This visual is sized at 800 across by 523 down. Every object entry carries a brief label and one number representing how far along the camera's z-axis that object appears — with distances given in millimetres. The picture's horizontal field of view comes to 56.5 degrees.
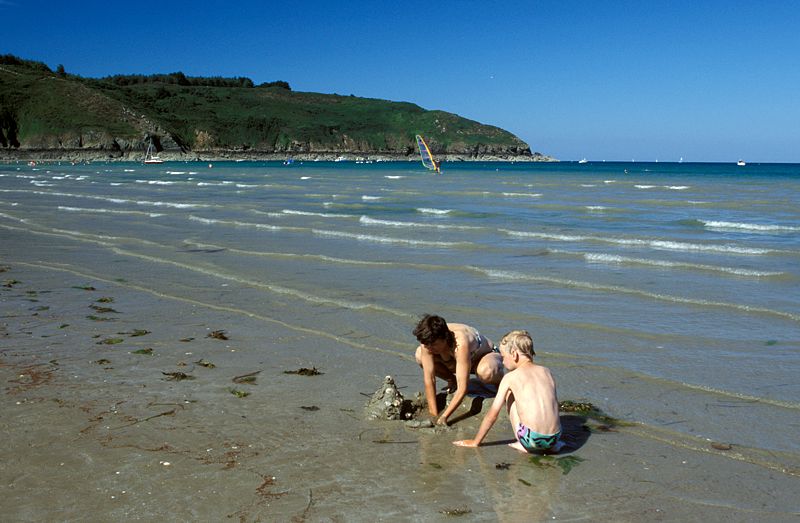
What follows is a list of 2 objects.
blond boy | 5293
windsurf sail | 67812
